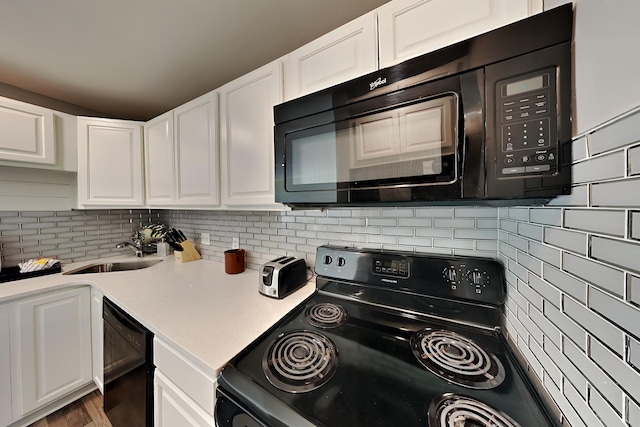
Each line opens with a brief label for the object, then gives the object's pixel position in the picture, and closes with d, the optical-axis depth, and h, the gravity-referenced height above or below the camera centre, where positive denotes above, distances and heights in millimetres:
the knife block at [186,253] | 1907 -362
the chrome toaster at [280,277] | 1138 -356
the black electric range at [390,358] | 519 -475
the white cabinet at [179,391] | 717 -658
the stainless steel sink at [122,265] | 1991 -485
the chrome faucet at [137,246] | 2127 -321
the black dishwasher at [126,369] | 958 -786
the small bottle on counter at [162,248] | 2180 -350
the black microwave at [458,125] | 498 +246
